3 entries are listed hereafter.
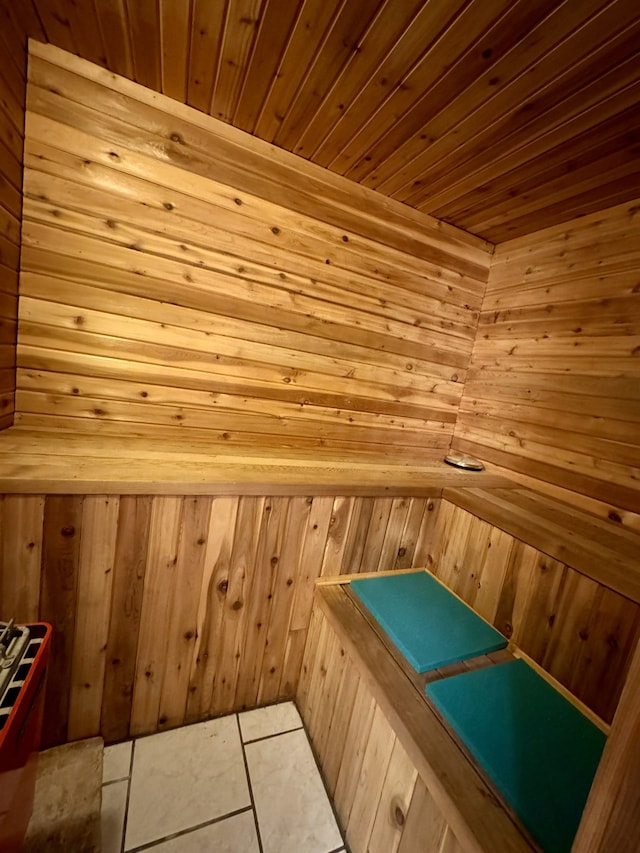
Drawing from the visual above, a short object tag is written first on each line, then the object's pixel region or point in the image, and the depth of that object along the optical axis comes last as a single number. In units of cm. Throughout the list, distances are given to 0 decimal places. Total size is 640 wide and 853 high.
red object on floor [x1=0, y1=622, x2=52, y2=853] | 72
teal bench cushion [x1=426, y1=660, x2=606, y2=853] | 75
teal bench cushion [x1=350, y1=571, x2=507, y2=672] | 116
